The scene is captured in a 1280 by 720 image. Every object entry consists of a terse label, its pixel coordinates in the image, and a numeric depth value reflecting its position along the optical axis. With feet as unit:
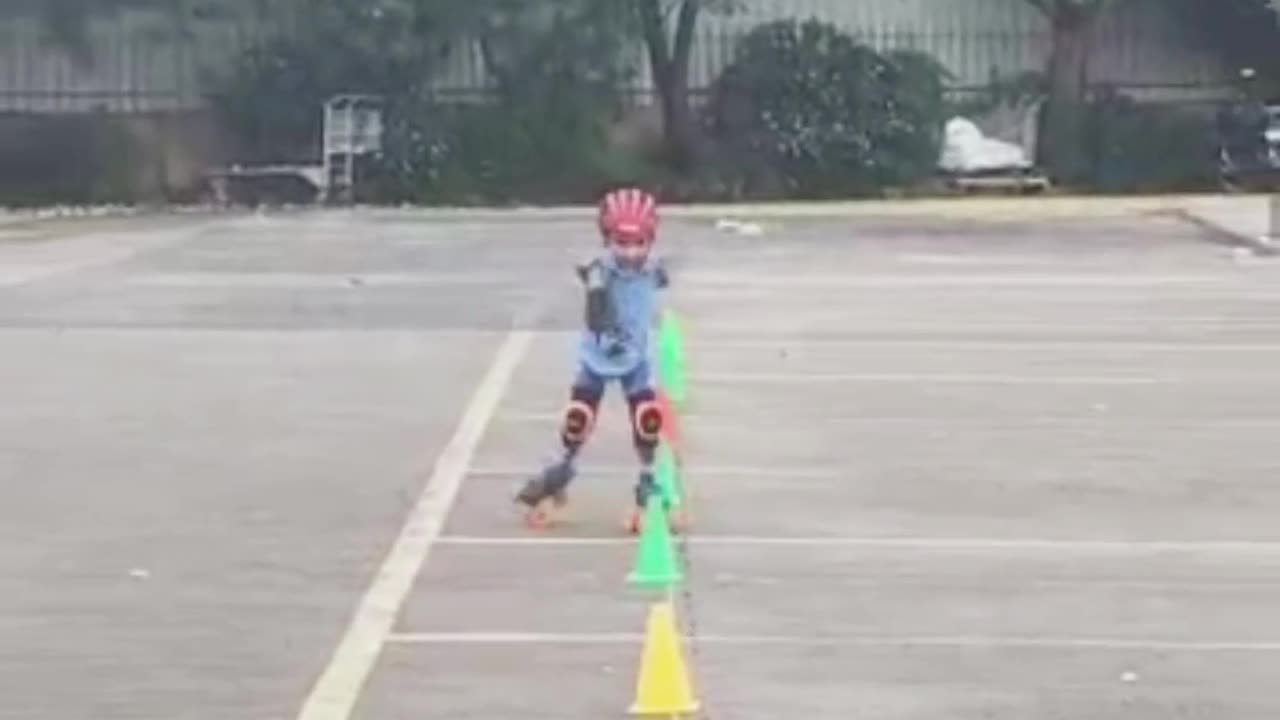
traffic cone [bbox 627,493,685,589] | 43.21
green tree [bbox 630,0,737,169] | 173.47
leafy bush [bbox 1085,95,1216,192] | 172.86
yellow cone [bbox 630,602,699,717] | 34.30
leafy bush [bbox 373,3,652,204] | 171.73
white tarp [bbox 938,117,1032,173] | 172.86
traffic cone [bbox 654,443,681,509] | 48.57
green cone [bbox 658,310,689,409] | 61.77
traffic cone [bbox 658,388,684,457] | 50.50
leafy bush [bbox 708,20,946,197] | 171.12
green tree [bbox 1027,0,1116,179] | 173.58
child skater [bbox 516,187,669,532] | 48.16
